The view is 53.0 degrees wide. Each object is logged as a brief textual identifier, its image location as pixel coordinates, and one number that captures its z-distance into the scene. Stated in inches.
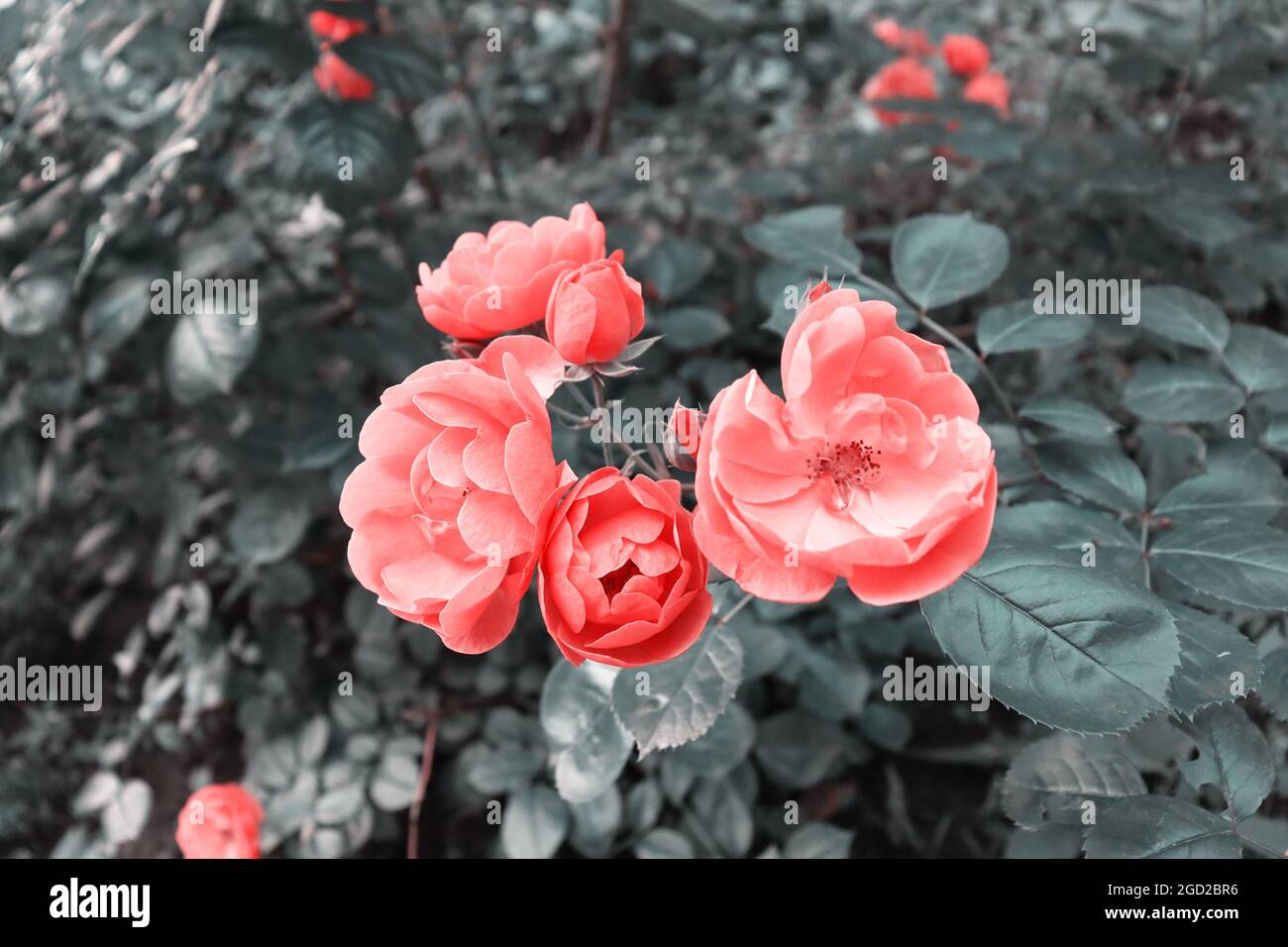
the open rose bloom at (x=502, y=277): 12.8
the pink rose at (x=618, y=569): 11.1
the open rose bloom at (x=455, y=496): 11.1
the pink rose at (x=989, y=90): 27.8
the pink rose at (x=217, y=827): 18.5
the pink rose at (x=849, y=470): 10.5
